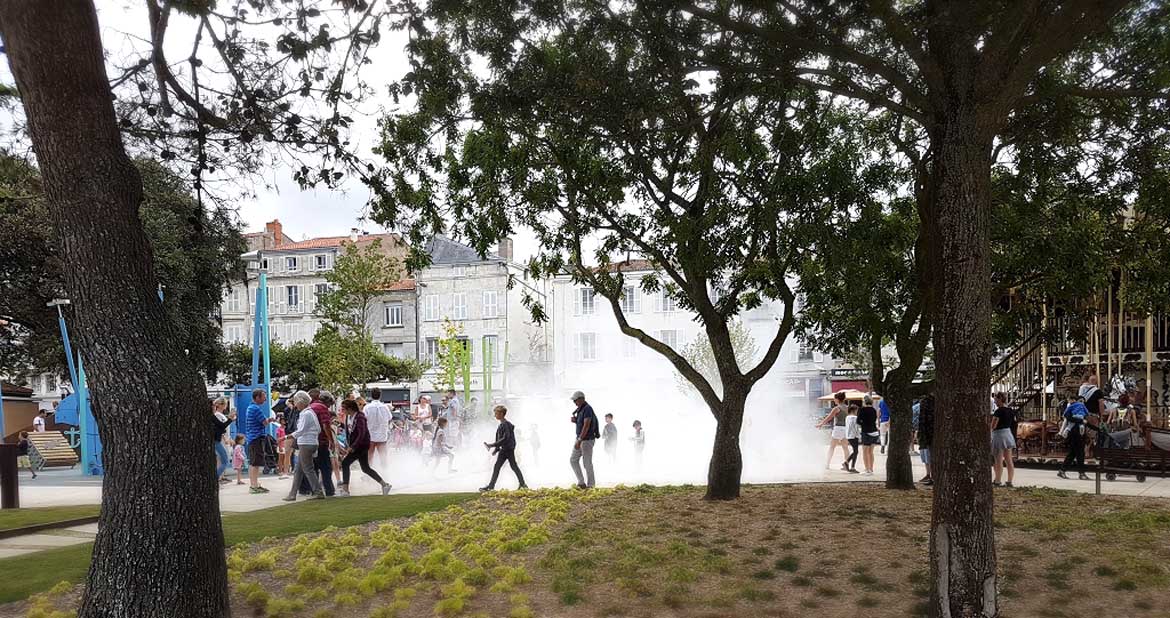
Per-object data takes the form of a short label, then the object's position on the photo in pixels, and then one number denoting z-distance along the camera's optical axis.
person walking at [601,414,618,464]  23.28
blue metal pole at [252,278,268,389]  22.06
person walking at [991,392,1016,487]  14.86
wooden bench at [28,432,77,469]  23.50
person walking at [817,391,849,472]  21.17
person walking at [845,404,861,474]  20.14
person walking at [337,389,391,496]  15.35
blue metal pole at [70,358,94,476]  21.67
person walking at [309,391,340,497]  15.28
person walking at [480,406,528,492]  16.17
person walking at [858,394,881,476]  19.28
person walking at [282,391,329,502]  14.87
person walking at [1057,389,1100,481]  16.75
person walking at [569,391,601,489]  16.23
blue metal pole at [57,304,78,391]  22.08
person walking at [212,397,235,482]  15.64
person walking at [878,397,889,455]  28.97
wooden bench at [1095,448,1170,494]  12.68
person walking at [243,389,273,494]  16.88
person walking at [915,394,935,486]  15.08
